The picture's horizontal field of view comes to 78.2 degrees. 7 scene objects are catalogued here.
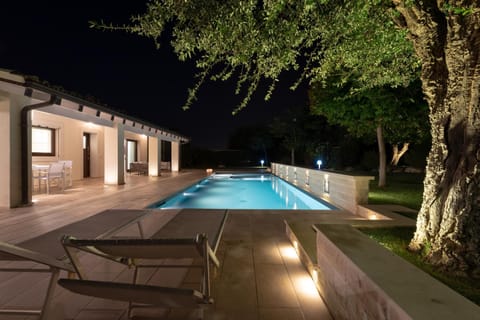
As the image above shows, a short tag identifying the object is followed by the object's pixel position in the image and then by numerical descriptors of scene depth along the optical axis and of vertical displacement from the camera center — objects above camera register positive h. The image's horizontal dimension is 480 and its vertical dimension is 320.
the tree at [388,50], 3.11 +1.51
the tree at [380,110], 9.37 +1.70
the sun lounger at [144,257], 1.62 -0.69
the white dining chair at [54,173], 8.80 -0.41
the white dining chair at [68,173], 9.66 -0.46
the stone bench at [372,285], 1.36 -0.67
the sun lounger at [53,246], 1.88 -0.82
